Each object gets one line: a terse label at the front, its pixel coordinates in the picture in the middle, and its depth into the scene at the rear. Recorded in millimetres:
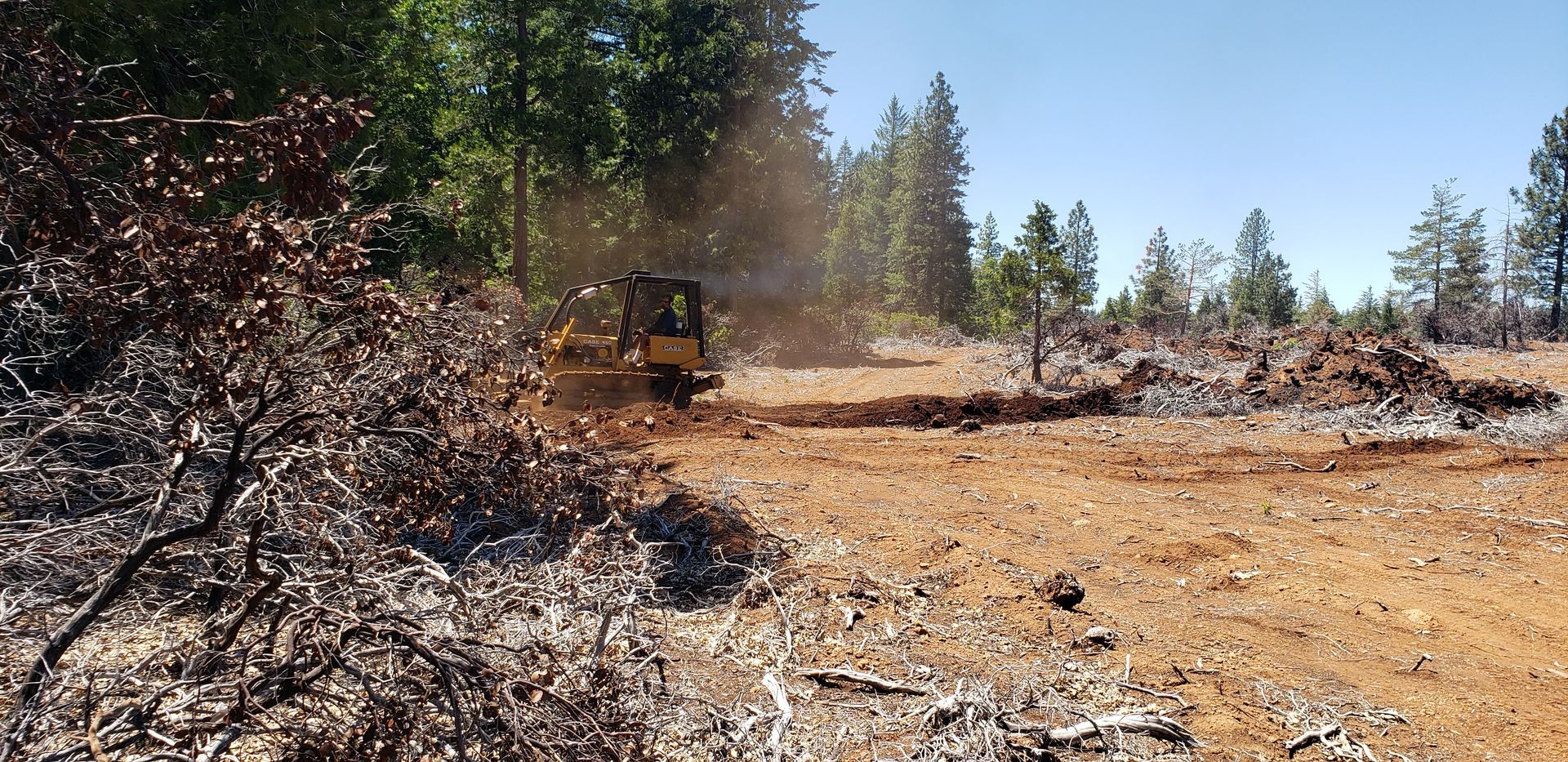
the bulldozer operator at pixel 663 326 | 13016
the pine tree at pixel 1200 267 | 61531
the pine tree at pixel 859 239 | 52938
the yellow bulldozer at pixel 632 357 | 12797
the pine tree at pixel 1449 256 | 44375
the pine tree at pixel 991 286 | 17859
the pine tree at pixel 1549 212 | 43344
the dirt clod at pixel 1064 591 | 5027
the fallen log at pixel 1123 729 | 3588
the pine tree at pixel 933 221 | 48812
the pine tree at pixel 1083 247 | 55969
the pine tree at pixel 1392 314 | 36219
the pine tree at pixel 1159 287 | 47878
